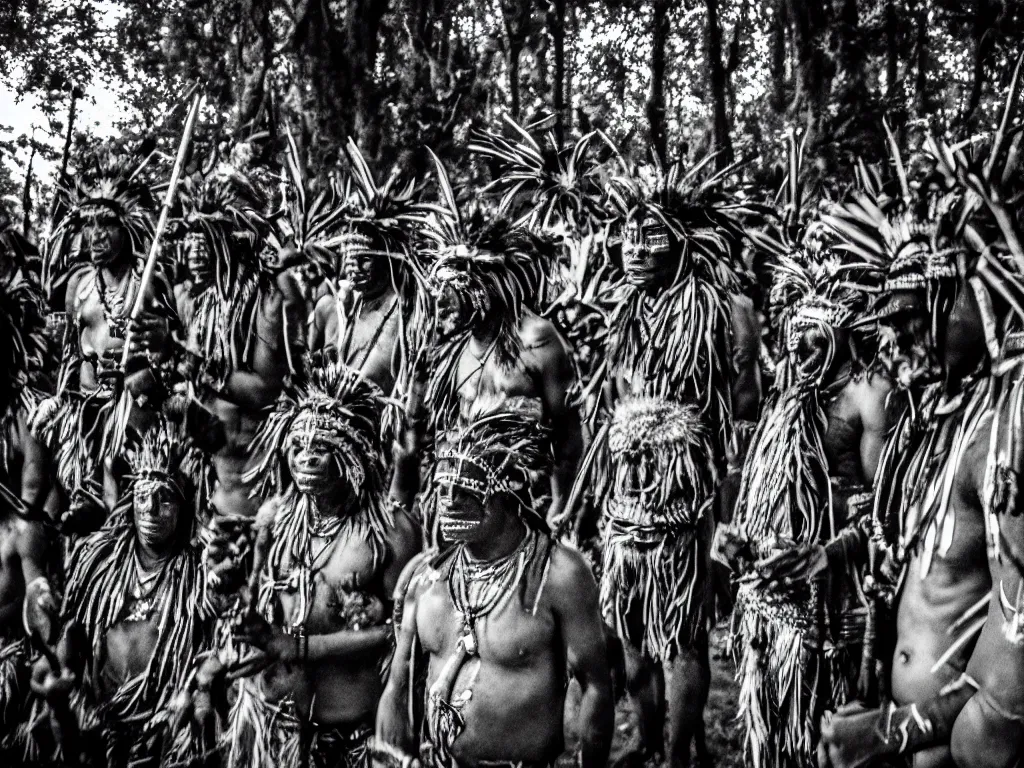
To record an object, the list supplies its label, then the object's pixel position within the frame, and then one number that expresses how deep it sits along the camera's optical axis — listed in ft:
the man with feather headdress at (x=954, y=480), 9.83
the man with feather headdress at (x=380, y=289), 19.92
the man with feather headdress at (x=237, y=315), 20.61
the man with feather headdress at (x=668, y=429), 16.35
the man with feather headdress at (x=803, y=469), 14.85
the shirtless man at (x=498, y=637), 12.60
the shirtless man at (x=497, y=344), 17.98
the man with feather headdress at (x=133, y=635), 16.85
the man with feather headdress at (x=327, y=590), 14.83
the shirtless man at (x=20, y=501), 17.92
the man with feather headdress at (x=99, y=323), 19.71
